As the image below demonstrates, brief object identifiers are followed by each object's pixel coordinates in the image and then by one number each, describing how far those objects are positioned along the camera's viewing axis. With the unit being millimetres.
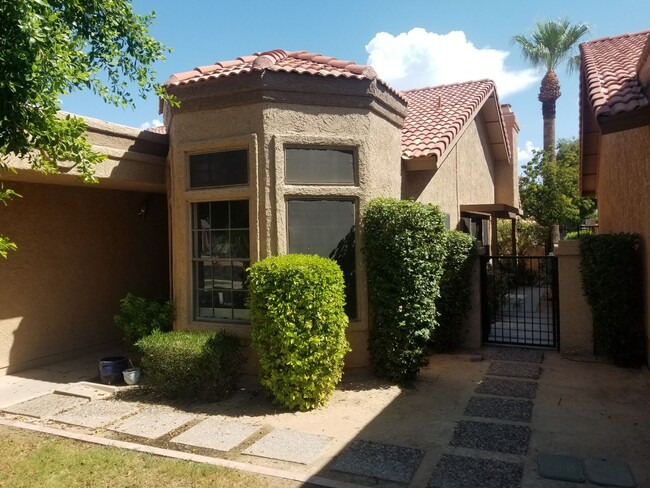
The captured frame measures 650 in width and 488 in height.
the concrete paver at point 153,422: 6215
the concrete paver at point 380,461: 4977
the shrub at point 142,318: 8547
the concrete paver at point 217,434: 5807
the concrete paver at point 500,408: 6496
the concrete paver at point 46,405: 7070
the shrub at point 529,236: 23062
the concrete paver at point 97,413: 6644
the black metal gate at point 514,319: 10039
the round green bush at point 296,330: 6703
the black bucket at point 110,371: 8234
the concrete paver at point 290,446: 5430
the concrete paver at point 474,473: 4754
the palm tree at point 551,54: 27266
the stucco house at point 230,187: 7984
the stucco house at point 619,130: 6430
